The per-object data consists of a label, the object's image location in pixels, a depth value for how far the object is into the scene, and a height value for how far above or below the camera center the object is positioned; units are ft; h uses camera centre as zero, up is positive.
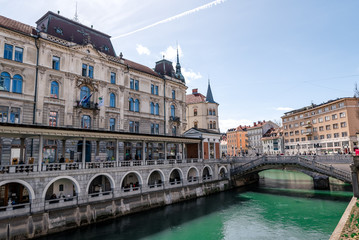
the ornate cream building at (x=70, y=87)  84.94 +28.38
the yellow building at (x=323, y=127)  184.96 +16.85
